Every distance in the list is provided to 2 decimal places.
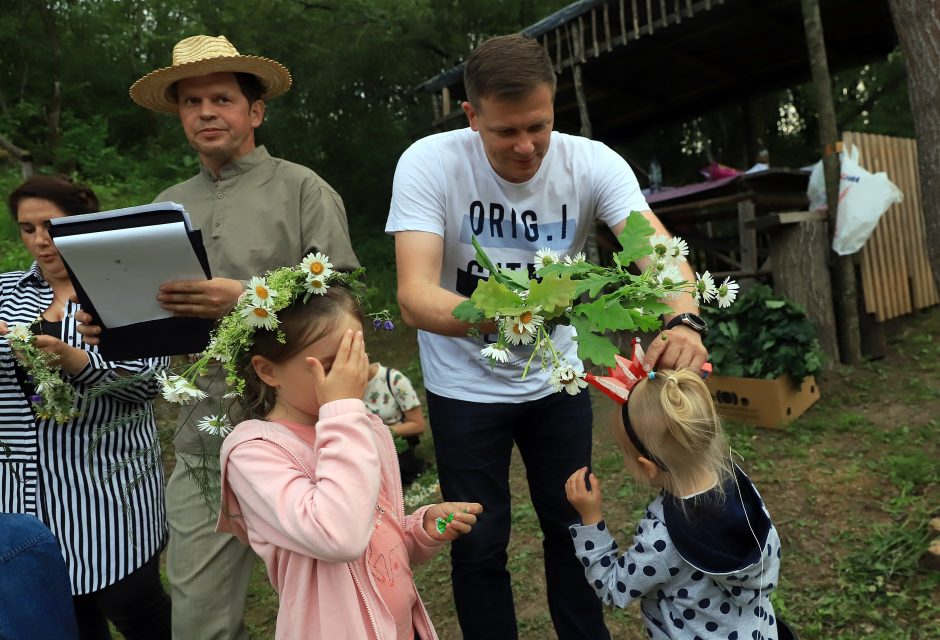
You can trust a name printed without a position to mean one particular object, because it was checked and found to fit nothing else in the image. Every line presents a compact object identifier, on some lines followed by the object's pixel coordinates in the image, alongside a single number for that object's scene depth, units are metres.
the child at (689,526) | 1.73
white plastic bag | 5.73
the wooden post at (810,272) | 5.79
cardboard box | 4.98
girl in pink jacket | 1.46
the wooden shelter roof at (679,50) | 6.75
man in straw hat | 2.13
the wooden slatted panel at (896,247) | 6.19
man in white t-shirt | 2.11
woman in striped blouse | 2.22
